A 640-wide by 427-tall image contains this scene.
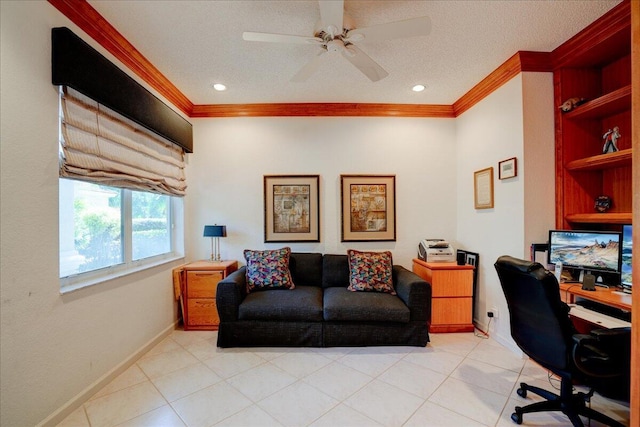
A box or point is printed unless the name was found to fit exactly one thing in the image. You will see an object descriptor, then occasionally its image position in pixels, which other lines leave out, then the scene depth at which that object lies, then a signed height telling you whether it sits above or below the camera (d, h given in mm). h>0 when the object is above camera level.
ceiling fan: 1613 +1206
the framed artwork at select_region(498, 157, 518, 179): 2480 +436
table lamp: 3172 -188
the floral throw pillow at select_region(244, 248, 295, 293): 2955 -639
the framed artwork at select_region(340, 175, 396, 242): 3449 +68
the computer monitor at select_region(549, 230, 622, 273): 2000 -299
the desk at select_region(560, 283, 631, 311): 1696 -580
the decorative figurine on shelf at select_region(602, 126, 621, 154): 2143 +595
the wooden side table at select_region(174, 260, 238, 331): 2992 -915
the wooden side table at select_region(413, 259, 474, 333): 2902 -935
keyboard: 1752 -688
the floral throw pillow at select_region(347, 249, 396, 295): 2920 -655
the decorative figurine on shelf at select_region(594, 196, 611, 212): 2244 +79
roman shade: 1757 +543
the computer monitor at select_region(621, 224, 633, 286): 1915 -308
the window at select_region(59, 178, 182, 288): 1870 -123
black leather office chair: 1447 -754
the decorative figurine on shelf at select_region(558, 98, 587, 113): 2264 +950
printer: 3129 -457
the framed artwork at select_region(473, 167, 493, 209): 2820 +279
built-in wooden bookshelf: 2096 +742
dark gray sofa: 2541 -1038
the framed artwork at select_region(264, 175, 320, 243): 3436 +129
